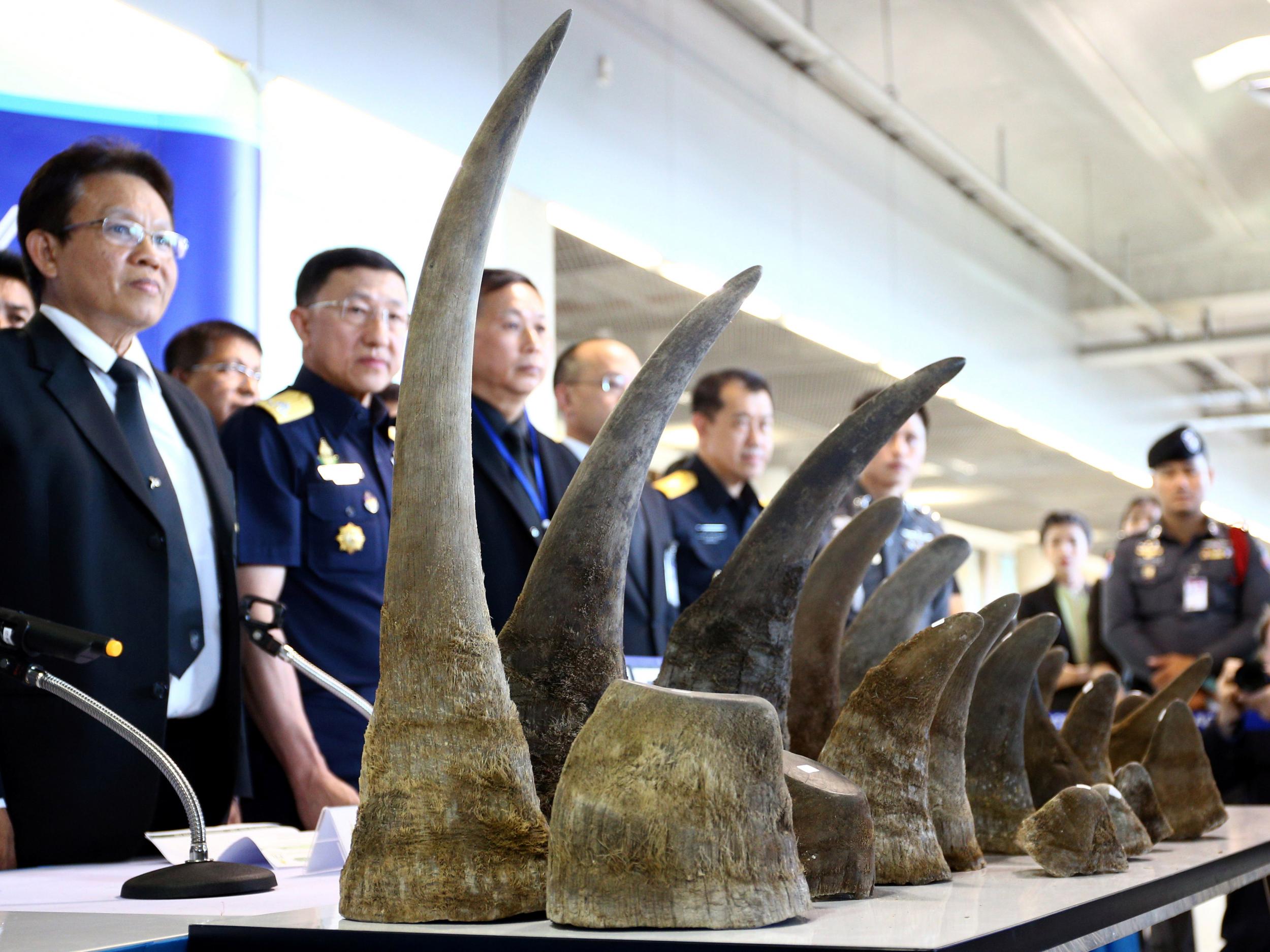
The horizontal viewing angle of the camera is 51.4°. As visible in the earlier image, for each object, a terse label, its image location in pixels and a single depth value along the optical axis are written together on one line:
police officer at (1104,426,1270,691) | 4.32
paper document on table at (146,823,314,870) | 1.27
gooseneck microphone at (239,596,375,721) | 1.46
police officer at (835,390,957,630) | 3.53
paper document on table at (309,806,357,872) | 1.24
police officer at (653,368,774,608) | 3.33
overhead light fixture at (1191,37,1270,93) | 4.75
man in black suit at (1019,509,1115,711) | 5.52
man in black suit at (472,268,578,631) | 2.24
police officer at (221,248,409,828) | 2.08
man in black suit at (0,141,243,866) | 1.64
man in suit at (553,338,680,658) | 2.92
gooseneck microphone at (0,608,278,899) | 1.05
